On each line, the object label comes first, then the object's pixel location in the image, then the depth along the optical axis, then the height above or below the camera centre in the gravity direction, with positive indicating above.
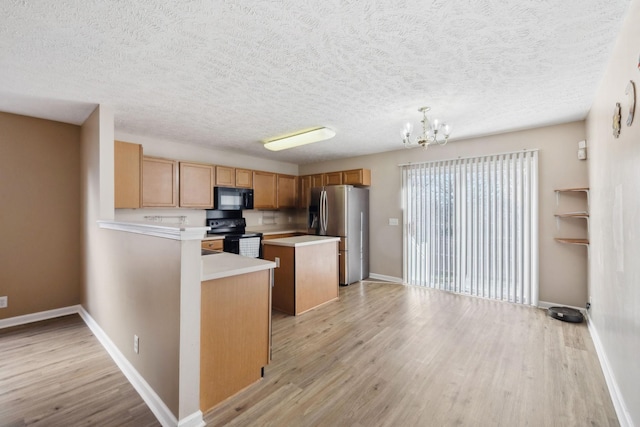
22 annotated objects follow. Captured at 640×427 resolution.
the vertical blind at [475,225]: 3.75 -0.19
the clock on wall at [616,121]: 1.79 +0.62
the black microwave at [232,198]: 4.69 +0.27
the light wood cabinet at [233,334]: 1.81 -0.87
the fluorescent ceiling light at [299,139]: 3.79 +1.10
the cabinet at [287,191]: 5.86 +0.49
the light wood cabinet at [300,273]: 3.47 -0.79
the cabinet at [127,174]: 3.44 +0.51
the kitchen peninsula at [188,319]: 1.63 -0.72
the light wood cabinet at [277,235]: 5.12 -0.44
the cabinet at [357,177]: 5.25 +0.71
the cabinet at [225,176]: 4.73 +0.66
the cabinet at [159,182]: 3.88 +0.46
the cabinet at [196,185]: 4.29 +0.46
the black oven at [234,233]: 4.44 -0.35
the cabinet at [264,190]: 5.34 +0.47
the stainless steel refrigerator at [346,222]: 4.93 -0.16
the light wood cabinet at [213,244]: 4.27 -0.49
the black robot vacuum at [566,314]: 3.14 -1.19
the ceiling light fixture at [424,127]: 2.90 +0.90
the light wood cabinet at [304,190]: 6.10 +0.52
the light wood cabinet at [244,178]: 5.02 +0.66
